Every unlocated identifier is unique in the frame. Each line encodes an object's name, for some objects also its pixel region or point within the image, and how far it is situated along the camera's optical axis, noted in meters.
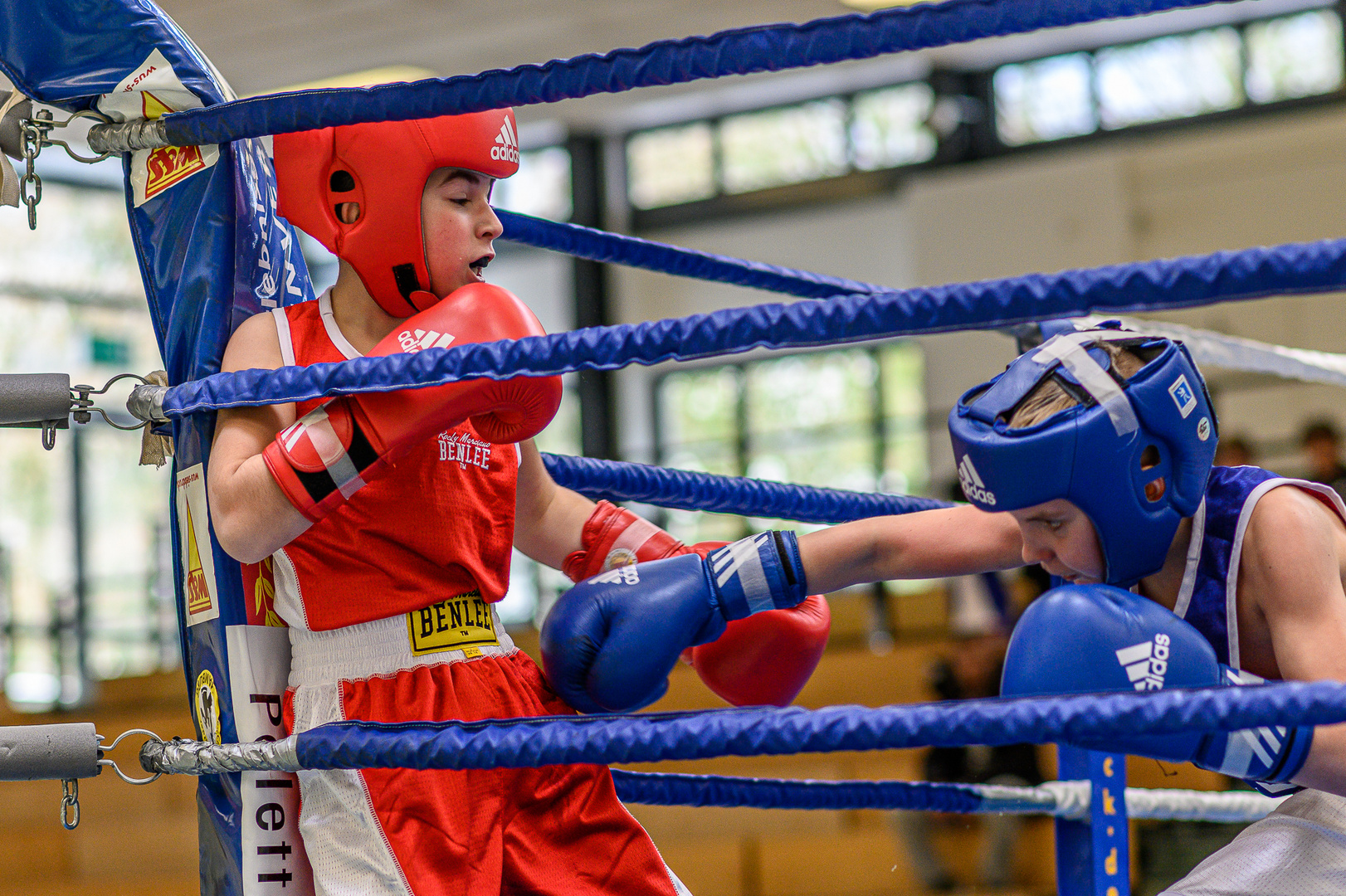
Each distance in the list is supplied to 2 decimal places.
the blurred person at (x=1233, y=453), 8.33
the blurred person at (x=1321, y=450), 8.61
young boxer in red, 2.77
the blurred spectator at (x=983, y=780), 7.03
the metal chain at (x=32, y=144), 2.94
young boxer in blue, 2.63
